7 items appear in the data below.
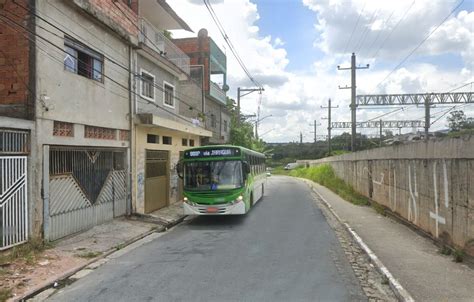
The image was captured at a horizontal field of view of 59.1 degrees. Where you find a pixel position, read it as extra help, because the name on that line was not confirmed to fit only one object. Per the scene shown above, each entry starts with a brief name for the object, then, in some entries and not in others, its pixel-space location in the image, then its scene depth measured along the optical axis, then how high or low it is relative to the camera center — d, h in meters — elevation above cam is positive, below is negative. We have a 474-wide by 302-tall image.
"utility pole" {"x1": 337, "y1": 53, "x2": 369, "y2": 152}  31.44 +4.85
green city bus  14.99 -0.67
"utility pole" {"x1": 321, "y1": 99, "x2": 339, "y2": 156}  60.84 +6.10
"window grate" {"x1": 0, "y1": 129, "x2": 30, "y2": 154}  9.16 +0.50
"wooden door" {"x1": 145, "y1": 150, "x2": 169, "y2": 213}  17.86 -0.84
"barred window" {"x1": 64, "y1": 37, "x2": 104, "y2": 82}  12.21 +3.20
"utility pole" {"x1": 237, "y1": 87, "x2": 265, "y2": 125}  40.44 +6.37
